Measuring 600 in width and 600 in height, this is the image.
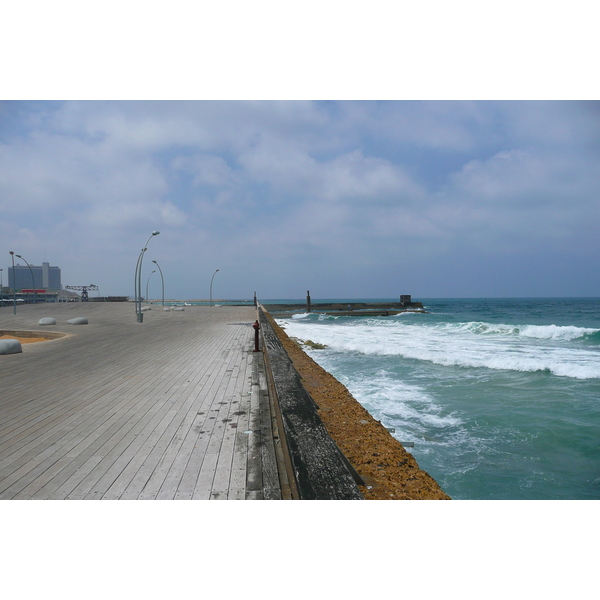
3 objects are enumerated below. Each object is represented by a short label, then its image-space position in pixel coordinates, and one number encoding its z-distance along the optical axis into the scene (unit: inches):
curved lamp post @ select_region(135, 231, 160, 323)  797.4
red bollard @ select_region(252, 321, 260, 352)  373.2
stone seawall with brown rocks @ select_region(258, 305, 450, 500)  93.6
